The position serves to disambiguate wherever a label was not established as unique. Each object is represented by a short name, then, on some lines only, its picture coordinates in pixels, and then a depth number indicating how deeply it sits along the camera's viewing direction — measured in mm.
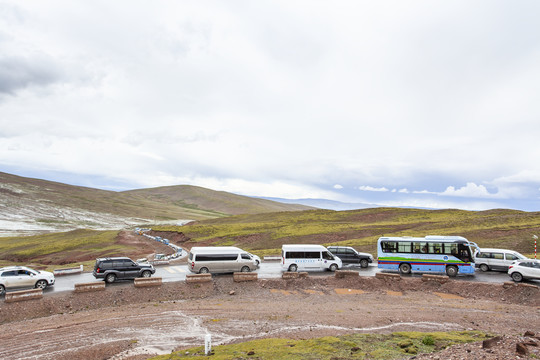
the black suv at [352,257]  35625
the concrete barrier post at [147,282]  26562
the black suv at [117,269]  27875
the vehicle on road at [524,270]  26906
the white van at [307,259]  32625
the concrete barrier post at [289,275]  29938
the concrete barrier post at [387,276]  28812
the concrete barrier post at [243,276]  28875
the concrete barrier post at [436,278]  27938
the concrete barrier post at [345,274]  29888
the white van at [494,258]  31953
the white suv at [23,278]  24578
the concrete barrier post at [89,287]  24828
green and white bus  30234
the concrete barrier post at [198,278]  28031
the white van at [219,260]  30391
